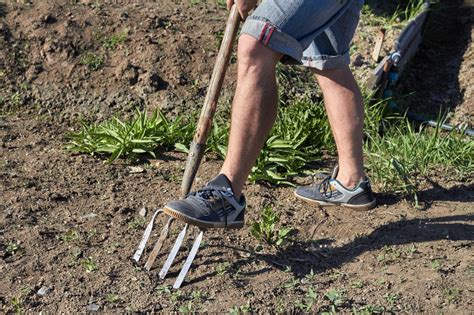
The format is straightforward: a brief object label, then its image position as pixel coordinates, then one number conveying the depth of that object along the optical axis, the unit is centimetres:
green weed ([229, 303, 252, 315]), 577
